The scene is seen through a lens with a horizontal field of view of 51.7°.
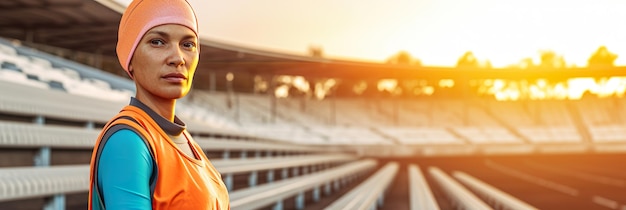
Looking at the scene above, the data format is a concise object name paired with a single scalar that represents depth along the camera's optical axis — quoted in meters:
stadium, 3.90
